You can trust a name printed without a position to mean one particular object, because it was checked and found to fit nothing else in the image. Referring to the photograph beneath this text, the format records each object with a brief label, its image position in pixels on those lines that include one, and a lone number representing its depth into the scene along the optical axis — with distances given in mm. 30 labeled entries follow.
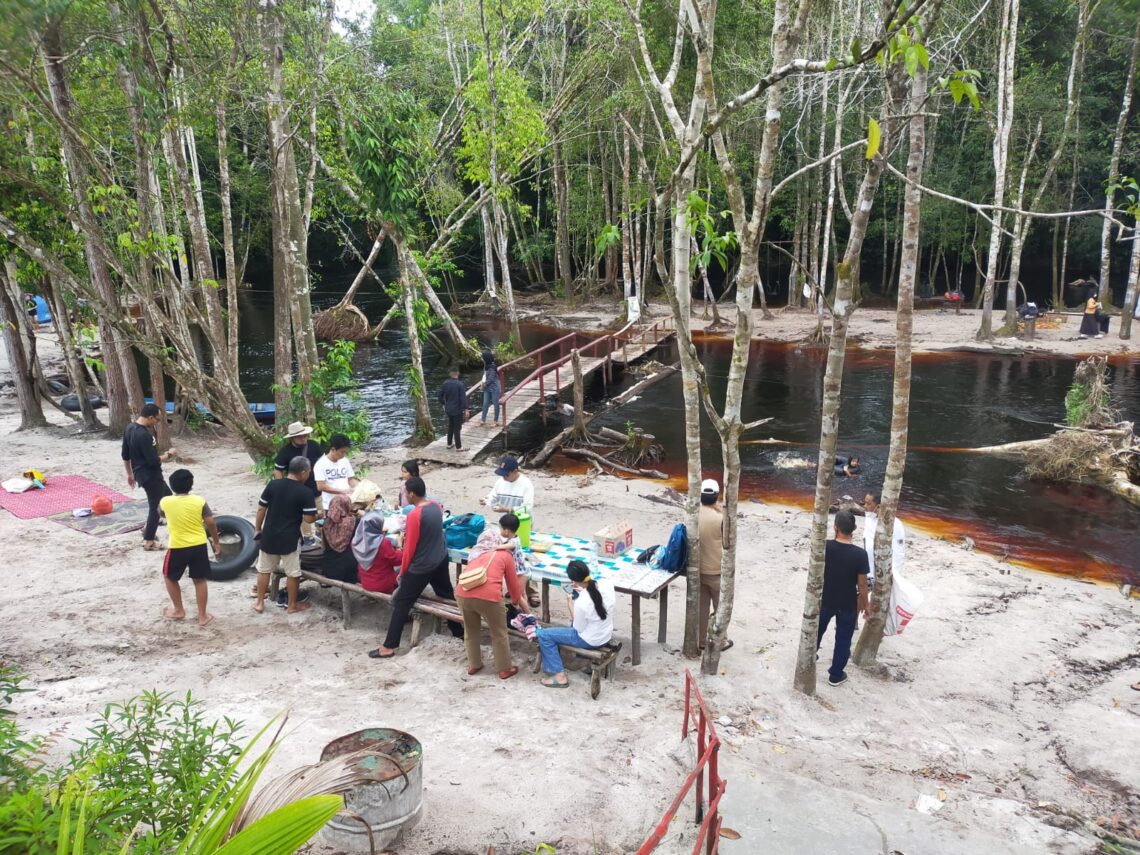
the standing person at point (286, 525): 6891
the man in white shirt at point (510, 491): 7820
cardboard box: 7125
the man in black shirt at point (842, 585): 6379
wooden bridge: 14688
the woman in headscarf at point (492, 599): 6043
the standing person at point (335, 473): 8312
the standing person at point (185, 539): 6777
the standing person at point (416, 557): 6504
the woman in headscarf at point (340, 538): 7145
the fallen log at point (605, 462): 13766
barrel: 4121
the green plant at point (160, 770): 3264
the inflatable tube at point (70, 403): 15969
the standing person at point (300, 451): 7887
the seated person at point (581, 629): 6020
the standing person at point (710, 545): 6660
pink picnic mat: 9922
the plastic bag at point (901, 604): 6723
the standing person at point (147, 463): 8570
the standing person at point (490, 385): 15783
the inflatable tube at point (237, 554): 7961
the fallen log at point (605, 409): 14773
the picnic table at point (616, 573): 6441
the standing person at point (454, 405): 14078
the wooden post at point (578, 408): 15492
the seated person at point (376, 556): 6922
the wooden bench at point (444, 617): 6078
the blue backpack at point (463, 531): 7375
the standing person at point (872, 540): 6859
